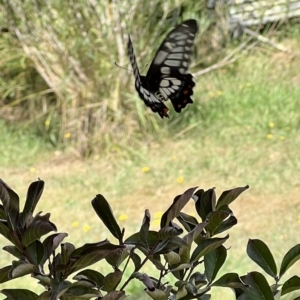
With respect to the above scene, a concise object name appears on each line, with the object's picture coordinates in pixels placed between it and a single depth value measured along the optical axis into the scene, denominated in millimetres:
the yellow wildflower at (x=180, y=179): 9131
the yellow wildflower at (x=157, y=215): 7858
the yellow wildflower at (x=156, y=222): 7529
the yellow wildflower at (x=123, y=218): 8062
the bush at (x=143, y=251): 1854
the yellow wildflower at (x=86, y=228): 7957
